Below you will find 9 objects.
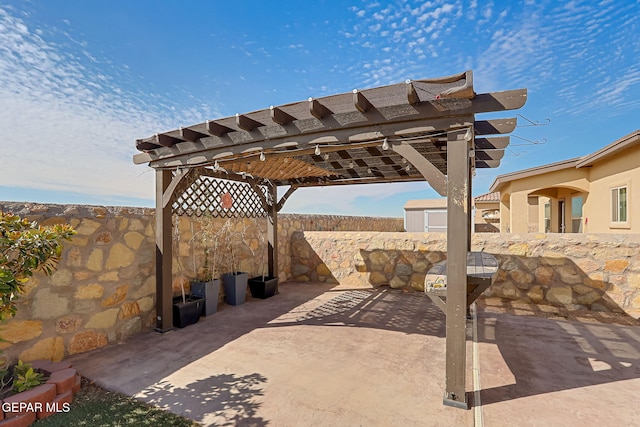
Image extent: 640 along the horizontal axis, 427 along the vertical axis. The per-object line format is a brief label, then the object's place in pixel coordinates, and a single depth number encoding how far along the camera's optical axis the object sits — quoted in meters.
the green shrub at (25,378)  2.26
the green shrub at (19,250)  2.10
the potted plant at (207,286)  4.64
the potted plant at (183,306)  4.09
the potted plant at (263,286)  5.73
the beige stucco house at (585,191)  6.10
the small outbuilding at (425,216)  18.72
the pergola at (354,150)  2.37
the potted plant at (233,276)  5.25
